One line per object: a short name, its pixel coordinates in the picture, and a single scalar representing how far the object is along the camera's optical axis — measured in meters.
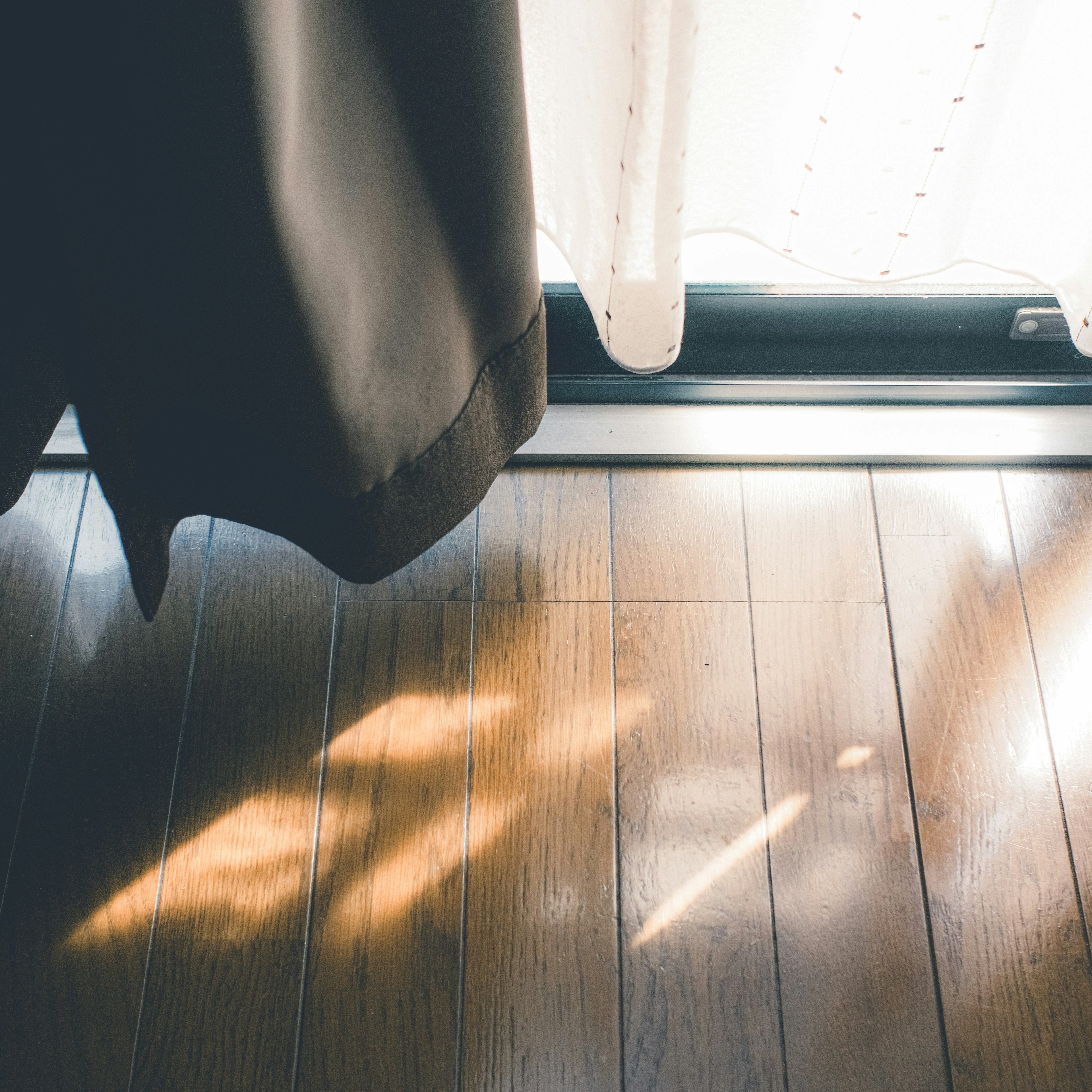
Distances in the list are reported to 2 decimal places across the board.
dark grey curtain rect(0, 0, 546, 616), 0.49
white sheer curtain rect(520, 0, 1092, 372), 0.59
